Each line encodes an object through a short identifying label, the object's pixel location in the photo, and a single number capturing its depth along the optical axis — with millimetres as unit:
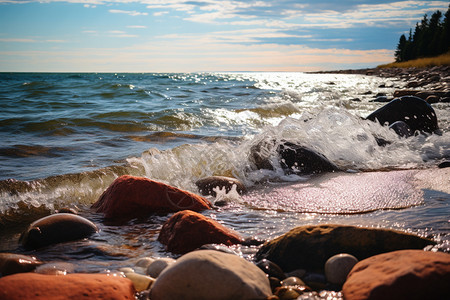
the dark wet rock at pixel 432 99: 10984
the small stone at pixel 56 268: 2160
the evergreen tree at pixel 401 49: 60734
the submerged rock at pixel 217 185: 3930
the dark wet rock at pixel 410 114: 6891
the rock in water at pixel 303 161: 4633
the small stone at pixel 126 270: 2150
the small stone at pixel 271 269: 2051
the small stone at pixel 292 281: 1972
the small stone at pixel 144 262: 2238
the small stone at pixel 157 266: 2107
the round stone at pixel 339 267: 1980
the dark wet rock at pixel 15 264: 2182
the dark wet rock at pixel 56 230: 2594
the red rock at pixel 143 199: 3316
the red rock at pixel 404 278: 1580
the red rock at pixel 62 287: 1656
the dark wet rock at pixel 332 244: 2143
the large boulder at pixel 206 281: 1691
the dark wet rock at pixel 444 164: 4355
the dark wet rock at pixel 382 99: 13414
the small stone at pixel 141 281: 1990
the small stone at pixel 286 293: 1840
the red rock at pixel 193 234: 2500
